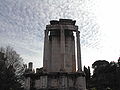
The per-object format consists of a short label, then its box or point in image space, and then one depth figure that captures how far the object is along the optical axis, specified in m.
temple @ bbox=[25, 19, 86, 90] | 11.90
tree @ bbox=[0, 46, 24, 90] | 21.04
